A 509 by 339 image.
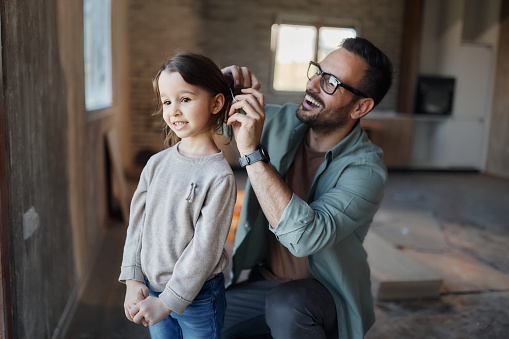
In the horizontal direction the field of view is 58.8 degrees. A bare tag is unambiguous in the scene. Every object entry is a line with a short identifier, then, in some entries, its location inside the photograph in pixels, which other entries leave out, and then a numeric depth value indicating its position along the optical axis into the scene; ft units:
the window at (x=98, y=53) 12.93
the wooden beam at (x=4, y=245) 4.72
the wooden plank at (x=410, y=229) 13.04
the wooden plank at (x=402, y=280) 9.49
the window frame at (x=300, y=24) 26.58
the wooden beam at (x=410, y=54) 26.61
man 4.68
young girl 4.10
